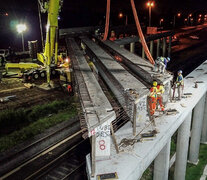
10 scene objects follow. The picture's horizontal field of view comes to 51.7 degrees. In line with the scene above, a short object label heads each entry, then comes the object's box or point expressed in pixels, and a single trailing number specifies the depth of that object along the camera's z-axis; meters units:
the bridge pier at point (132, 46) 27.25
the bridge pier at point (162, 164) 8.61
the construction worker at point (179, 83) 10.56
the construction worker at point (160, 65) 10.55
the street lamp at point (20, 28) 28.95
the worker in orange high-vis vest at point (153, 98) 8.79
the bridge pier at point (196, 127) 13.72
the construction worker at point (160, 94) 9.06
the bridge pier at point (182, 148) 10.88
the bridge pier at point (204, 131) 16.22
